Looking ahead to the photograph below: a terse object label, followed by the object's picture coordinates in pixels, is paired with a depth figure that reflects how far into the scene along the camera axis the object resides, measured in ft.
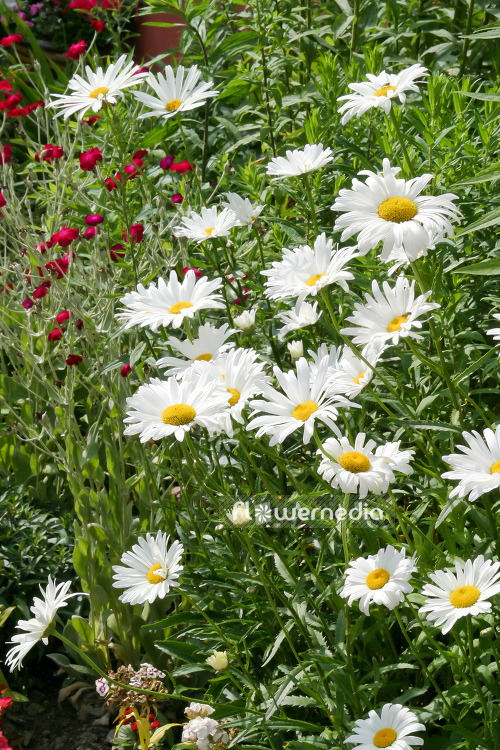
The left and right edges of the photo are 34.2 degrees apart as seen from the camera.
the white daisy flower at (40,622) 6.40
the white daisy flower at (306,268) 5.67
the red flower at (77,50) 11.02
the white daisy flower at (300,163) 7.08
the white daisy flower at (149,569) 6.18
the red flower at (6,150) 12.40
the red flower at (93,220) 8.98
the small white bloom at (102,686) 8.50
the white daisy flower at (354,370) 5.39
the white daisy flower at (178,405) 5.32
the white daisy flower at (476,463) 4.77
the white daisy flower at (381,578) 5.16
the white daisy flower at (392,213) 5.23
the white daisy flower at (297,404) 5.24
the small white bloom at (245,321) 7.45
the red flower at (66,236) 9.08
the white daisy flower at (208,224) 7.46
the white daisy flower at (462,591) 4.88
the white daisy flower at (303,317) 6.97
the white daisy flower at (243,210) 8.34
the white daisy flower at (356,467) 5.30
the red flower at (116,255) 10.67
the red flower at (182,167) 9.41
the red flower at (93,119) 12.60
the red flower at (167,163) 9.99
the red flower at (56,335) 9.75
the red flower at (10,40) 13.19
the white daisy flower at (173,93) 8.11
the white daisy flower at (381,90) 6.37
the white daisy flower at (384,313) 5.61
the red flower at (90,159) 9.32
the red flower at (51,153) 10.37
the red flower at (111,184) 9.25
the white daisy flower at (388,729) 5.15
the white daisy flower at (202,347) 6.32
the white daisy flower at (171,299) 6.29
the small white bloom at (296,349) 7.38
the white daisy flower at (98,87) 7.79
